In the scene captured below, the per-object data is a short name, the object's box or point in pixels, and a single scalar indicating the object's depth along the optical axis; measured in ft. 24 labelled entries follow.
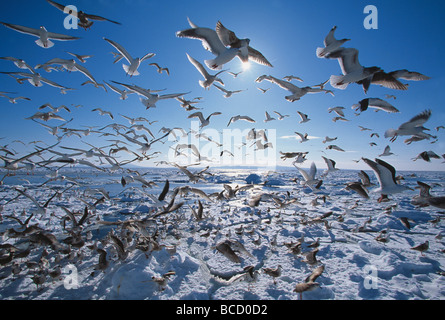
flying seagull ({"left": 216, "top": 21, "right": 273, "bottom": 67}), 13.85
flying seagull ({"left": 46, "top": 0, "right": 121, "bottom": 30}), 13.26
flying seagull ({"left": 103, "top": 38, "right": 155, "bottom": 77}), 17.66
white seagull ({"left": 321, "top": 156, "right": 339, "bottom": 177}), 20.31
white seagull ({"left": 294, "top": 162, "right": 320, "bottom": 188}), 20.03
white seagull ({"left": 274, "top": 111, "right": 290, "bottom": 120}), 30.07
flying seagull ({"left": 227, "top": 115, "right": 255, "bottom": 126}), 28.19
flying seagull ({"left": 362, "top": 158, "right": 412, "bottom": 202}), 12.75
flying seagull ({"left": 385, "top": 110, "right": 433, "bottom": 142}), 14.10
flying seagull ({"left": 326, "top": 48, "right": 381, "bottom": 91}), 13.89
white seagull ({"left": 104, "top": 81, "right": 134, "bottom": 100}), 21.48
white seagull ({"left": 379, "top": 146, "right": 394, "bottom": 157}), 23.59
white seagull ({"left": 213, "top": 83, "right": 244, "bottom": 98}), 26.22
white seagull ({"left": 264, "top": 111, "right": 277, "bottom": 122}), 30.42
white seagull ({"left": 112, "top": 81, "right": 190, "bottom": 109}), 17.62
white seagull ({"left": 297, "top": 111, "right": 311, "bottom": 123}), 26.13
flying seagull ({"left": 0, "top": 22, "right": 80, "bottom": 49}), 14.50
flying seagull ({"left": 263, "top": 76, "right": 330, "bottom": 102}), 19.98
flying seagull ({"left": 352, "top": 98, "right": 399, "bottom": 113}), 15.00
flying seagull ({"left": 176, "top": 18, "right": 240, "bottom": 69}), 14.26
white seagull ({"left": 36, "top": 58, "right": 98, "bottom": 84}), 19.39
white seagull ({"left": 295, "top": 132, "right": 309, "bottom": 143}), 28.38
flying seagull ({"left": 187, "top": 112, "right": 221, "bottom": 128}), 25.35
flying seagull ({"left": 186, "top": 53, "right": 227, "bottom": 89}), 19.81
